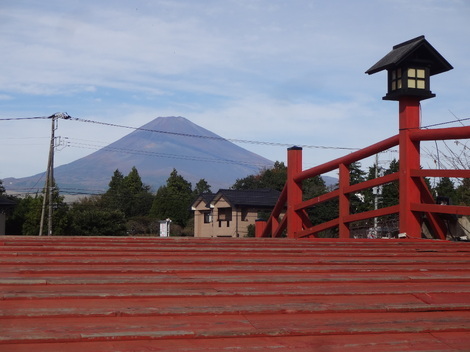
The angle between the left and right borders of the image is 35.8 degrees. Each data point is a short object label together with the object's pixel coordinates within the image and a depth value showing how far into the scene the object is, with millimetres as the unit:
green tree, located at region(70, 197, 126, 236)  43094
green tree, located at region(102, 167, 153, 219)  65812
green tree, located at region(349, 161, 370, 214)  28156
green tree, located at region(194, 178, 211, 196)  84100
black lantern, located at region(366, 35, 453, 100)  7918
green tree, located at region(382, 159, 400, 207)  22388
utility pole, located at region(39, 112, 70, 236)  39559
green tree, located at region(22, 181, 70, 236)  42781
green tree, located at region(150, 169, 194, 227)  62094
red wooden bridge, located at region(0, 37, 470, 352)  3383
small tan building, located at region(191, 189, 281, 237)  50375
